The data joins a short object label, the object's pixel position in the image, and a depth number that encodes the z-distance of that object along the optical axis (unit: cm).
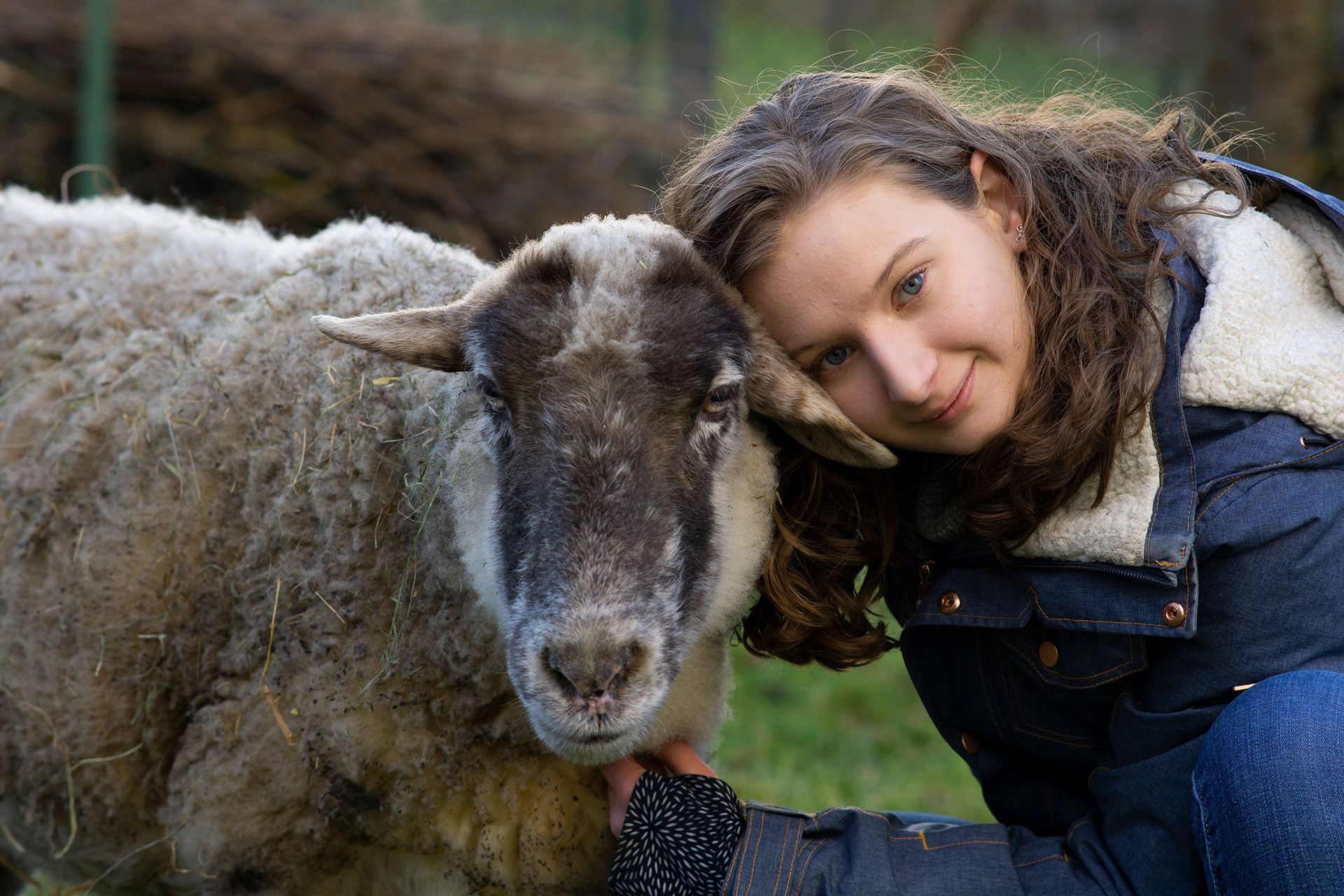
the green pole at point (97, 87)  598
